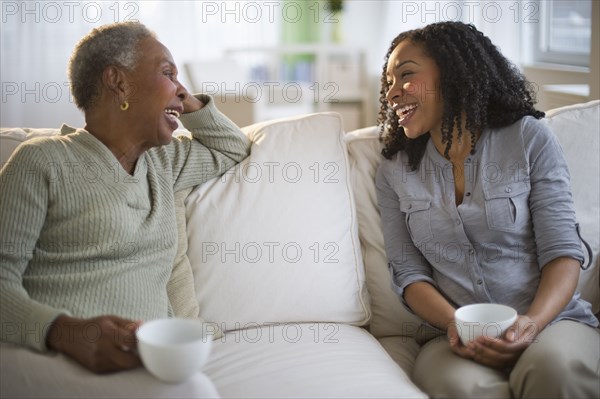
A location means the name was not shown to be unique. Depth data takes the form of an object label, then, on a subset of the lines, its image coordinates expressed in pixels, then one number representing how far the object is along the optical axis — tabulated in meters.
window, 3.96
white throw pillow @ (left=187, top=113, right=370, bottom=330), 1.79
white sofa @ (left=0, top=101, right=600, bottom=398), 1.74
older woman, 1.37
